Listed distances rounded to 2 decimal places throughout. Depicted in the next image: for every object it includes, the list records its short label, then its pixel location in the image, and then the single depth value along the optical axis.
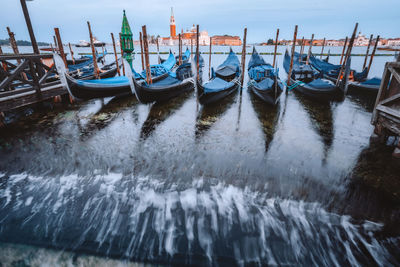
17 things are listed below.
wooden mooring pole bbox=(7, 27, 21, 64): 8.11
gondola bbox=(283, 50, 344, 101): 7.23
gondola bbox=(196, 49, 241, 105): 7.38
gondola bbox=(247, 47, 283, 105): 7.29
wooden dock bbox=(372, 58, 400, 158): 3.76
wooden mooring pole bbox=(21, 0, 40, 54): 5.59
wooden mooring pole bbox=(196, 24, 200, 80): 7.87
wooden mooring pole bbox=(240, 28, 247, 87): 9.58
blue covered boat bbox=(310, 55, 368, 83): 11.22
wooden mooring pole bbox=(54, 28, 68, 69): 6.98
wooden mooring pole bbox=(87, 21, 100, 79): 8.64
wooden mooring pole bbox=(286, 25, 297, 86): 9.17
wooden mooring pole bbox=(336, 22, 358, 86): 7.55
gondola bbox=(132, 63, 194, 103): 6.82
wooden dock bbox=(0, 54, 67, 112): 5.11
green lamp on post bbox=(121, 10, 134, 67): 10.95
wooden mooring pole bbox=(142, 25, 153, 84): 7.43
